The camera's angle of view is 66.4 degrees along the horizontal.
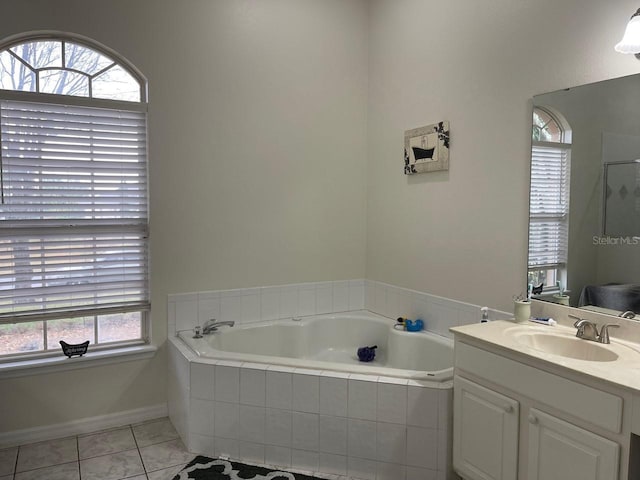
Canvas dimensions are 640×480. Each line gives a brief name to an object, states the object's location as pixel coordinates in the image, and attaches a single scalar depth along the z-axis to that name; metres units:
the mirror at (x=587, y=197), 2.12
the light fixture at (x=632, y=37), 2.02
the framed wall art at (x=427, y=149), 3.11
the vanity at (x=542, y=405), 1.64
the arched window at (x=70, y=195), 2.84
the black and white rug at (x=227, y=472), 2.53
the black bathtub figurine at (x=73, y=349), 2.96
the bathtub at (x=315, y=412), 2.43
